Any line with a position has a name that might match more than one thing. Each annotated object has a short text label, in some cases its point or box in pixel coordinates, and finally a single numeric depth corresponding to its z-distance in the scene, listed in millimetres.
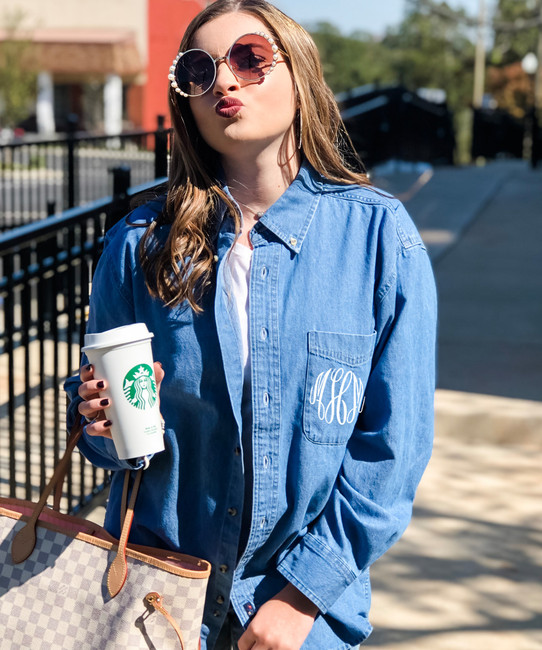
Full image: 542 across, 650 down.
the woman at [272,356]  1717
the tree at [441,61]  73812
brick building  41469
